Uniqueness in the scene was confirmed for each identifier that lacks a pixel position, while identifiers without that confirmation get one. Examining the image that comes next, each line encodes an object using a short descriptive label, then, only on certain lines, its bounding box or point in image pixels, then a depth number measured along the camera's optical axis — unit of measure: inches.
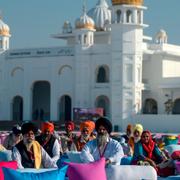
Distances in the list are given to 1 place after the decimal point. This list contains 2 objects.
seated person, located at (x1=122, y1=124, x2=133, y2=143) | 665.3
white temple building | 2116.1
